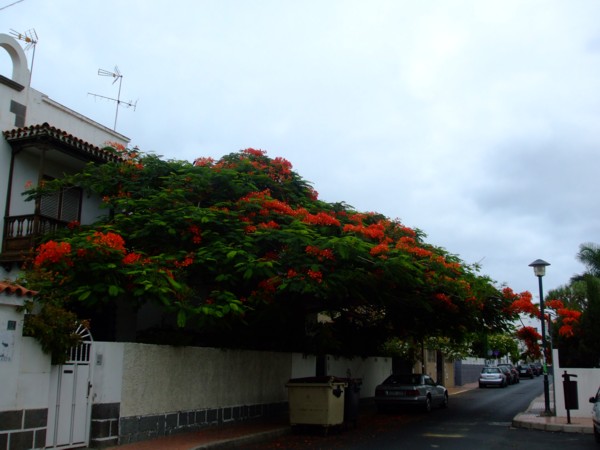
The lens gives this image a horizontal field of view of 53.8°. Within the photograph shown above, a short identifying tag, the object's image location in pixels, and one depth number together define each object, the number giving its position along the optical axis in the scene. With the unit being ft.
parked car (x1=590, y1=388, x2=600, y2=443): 39.75
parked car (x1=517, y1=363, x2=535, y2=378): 191.93
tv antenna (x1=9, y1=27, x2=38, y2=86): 60.39
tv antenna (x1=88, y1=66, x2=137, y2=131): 70.69
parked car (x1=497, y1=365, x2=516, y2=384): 139.33
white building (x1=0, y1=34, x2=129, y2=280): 49.34
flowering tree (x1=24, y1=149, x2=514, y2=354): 37.40
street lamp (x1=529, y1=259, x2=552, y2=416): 60.23
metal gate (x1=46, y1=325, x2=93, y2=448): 31.96
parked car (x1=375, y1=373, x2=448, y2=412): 67.10
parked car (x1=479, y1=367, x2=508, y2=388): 132.16
